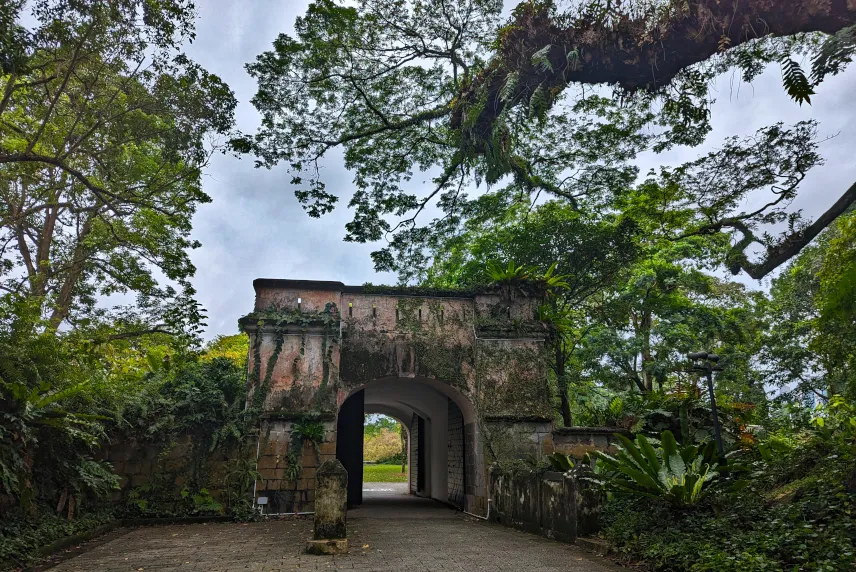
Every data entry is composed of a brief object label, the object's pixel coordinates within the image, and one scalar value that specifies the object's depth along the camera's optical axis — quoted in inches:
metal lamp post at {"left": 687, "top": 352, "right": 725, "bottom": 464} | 304.3
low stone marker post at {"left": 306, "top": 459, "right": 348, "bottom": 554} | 254.5
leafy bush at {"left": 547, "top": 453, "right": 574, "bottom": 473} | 333.7
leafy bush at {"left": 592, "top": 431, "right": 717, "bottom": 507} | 224.2
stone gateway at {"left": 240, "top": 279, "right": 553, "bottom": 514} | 420.5
